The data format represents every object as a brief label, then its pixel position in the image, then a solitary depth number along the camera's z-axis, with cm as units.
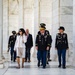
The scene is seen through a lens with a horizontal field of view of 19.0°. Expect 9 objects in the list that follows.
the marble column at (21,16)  2129
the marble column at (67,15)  1323
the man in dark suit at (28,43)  1318
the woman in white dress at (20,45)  1054
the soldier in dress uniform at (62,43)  1033
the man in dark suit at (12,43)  1336
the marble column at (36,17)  1713
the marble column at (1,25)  1111
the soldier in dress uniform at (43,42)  1049
